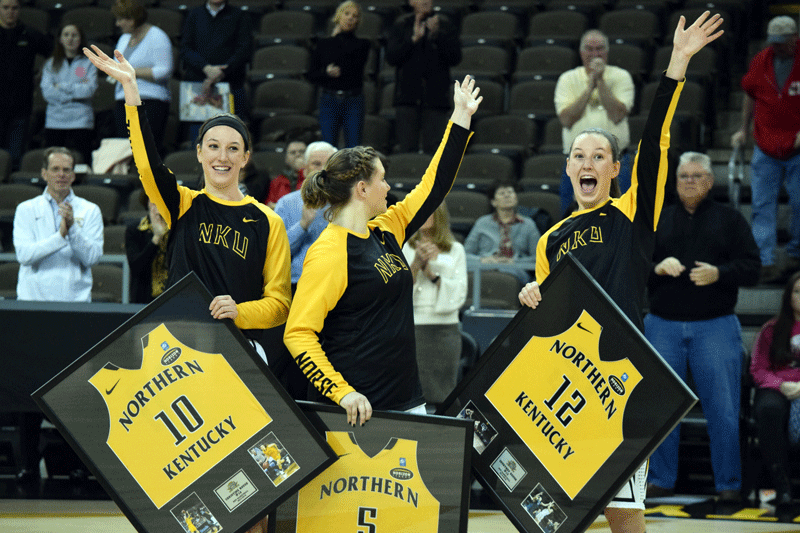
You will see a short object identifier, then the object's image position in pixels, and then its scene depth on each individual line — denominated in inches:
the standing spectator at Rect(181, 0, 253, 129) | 680.4
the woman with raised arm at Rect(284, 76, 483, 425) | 265.0
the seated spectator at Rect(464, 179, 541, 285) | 567.2
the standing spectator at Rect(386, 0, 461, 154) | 659.4
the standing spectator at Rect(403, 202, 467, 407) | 469.1
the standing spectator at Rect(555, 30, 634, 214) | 584.4
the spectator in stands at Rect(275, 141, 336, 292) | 416.2
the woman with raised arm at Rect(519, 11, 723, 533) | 274.6
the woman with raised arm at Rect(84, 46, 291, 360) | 279.7
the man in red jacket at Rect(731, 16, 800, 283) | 570.9
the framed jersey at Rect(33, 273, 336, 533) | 265.3
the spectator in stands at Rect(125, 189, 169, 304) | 478.9
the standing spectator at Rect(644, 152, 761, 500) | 451.2
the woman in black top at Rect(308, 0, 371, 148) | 666.2
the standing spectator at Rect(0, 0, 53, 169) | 727.1
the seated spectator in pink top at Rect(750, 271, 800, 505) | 446.9
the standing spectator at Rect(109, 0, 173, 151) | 652.1
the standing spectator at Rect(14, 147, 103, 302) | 486.0
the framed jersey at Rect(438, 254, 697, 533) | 263.1
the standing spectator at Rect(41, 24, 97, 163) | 716.0
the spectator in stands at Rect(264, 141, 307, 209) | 582.6
